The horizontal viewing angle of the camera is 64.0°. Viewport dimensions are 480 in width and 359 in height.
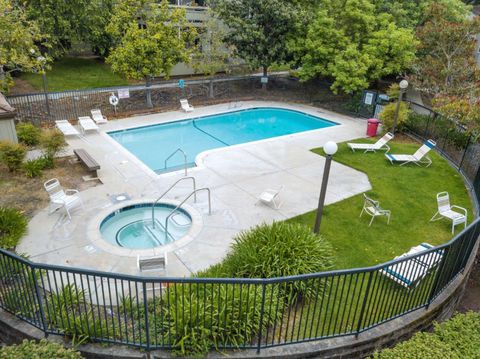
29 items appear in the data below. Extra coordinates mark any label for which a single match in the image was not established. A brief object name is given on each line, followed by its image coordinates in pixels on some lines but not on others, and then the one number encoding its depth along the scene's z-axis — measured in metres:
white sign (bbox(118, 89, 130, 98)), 17.64
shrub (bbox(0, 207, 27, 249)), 7.97
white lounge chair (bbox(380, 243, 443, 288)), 6.22
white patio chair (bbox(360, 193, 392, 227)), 9.31
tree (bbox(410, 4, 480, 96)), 15.54
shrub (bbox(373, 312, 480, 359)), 4.66
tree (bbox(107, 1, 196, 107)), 17.25
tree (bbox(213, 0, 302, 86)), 19.72
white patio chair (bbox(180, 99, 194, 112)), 19.28
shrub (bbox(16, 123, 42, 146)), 13.49
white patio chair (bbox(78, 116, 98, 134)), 15.59
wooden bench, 11.39
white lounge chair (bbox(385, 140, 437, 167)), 13.00
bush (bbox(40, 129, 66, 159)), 11.84
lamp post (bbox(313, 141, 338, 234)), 7.25
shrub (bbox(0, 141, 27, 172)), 11.05
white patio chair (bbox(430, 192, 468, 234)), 9.12
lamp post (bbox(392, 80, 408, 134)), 13.69
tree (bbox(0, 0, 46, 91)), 11.27
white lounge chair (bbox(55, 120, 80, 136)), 14.96
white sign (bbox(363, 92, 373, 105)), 18.77
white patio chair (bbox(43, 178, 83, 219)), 9.22
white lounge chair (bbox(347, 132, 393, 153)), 14.17
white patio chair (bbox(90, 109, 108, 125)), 16.89
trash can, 16.05
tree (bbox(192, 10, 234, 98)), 20.19
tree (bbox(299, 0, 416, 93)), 18.62
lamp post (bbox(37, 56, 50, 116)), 13.68
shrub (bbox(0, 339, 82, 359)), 4.16
